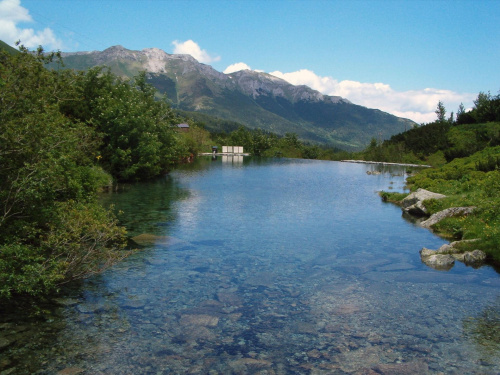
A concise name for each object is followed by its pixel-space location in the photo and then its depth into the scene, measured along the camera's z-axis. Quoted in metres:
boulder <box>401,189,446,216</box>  28.37
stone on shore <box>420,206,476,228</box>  22.71
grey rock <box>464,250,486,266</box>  17.06
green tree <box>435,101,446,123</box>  116.07
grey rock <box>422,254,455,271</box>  16.77
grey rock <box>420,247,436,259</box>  17.88
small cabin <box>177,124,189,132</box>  120.56
